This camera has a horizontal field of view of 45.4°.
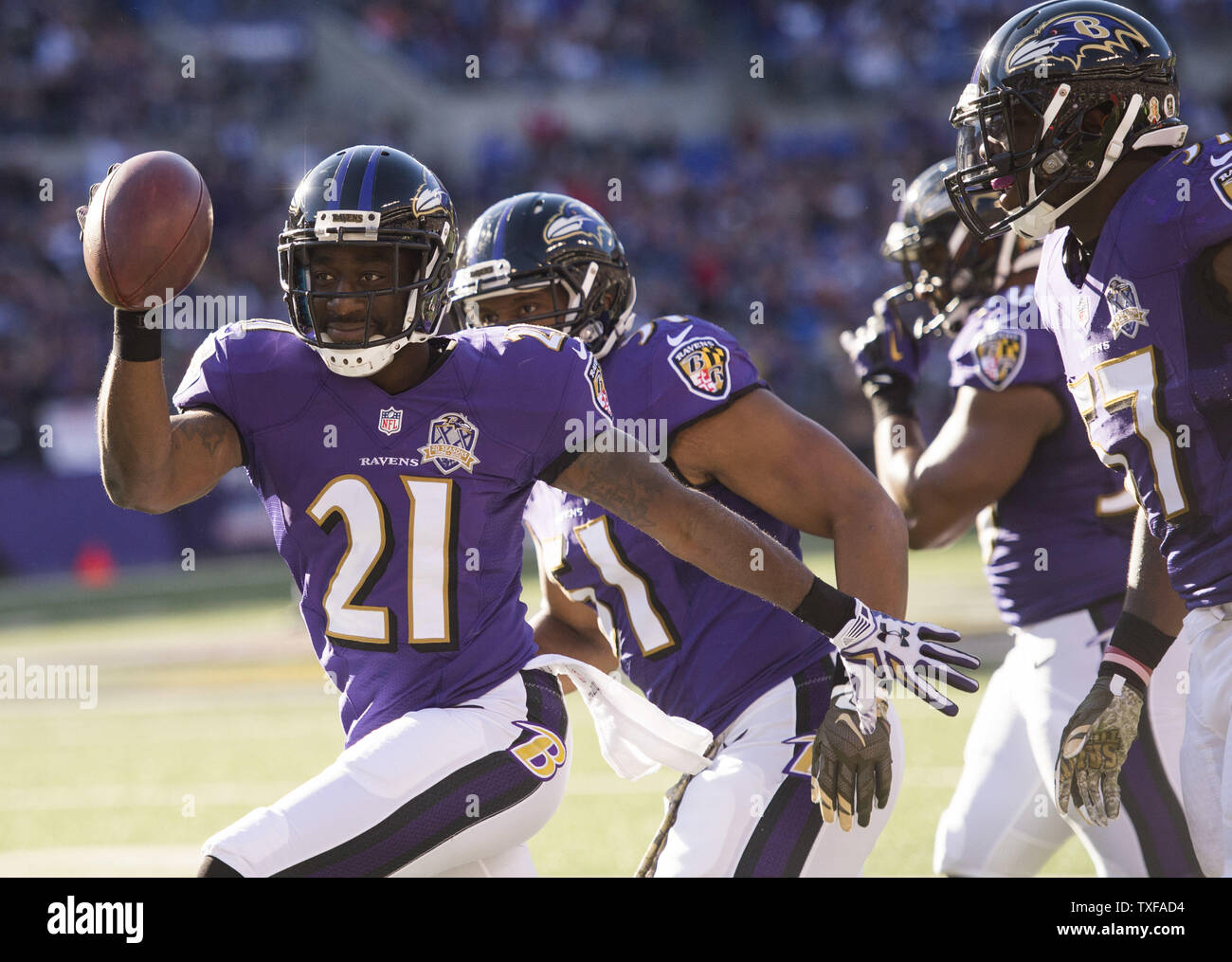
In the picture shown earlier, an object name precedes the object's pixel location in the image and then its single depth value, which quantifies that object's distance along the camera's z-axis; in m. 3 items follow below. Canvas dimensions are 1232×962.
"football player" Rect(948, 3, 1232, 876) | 2.58
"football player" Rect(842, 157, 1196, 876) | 3.66
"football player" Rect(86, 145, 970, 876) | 2.70
